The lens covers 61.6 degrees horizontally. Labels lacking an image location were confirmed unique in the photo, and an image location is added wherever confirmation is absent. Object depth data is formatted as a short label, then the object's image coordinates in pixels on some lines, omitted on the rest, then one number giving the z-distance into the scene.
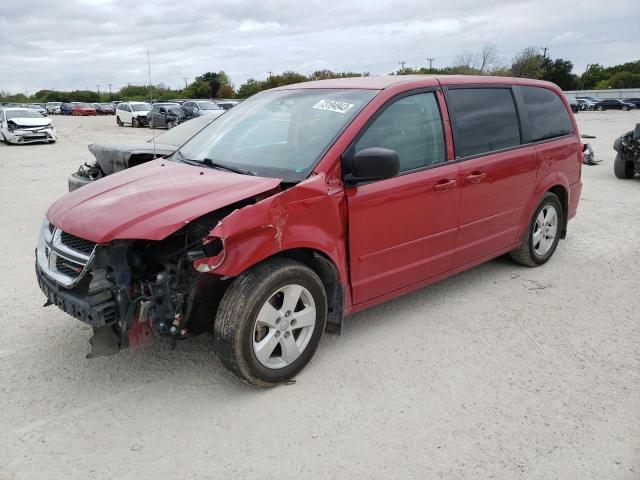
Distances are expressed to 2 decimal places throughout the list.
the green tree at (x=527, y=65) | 68.06
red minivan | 2.94
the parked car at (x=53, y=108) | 65.77
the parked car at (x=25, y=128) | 20.92
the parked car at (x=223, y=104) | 32.92
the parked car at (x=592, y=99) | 52.12
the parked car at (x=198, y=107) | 27.15
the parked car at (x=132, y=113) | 31.89
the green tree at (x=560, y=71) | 82.38
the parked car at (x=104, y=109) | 60.31
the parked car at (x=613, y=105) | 50.06
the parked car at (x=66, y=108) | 61.09
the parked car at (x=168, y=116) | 24.38
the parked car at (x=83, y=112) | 57.34
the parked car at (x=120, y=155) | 6.39
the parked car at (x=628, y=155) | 10.36
